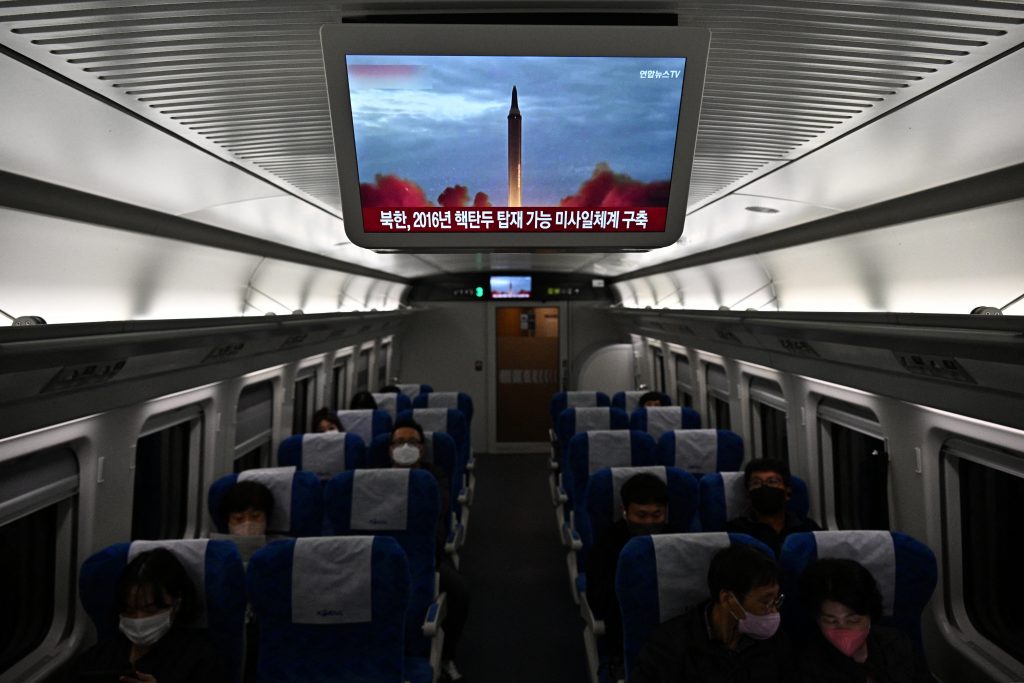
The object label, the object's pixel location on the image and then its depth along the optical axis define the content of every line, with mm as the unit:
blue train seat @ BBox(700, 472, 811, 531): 4793
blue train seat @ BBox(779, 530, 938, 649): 3309
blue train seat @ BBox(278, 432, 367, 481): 6020
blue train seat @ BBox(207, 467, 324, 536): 4664
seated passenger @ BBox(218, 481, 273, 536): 4488
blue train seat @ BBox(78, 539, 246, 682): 3168
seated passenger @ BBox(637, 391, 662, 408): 8852
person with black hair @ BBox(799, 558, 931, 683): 3068
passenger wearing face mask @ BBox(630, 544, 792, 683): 3074
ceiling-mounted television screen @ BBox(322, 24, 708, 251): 1829
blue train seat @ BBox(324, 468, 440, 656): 4598
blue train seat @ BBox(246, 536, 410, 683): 3236
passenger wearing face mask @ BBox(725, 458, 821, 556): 4566
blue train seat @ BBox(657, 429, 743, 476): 6215
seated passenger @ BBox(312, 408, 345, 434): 7098
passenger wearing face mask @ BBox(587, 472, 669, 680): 4332
